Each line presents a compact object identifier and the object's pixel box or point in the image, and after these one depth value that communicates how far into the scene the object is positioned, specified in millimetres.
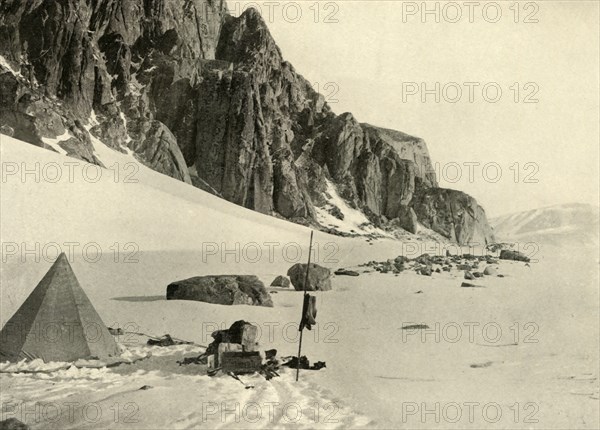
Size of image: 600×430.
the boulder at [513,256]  22109
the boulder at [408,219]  85375
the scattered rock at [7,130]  47812
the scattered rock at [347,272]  18047
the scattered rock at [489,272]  17977
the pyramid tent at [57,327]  9172
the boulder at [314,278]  15719
